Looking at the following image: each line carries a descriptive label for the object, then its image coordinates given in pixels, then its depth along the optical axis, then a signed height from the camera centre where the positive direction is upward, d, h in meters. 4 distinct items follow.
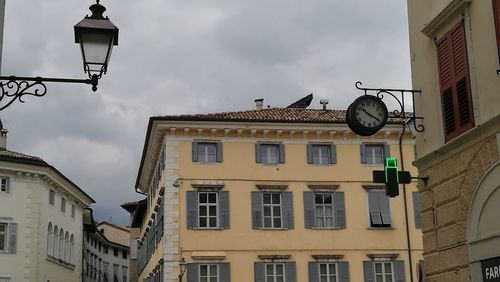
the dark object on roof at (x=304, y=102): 40.09 +12.66
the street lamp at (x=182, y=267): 30.19 +3.28
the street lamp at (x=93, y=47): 7.59 +3.00
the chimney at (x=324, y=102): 37.03 +11.55
